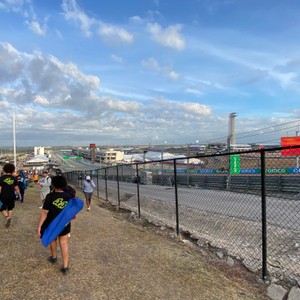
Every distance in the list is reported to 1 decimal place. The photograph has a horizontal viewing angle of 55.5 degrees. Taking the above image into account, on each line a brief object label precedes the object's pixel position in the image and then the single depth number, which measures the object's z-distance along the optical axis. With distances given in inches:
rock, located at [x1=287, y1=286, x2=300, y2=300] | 144.6
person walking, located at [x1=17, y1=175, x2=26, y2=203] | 480.4
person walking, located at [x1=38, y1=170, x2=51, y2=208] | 369.0
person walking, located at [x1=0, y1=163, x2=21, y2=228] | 257.6
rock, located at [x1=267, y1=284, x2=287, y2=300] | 148.5
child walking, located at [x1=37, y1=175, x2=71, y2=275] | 158.9
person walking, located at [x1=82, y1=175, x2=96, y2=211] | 429.7
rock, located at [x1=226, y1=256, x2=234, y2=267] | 193.9
